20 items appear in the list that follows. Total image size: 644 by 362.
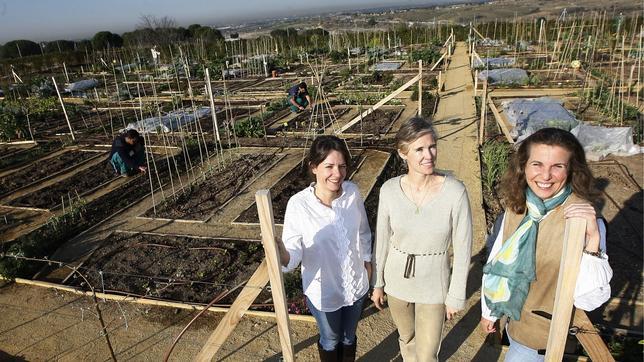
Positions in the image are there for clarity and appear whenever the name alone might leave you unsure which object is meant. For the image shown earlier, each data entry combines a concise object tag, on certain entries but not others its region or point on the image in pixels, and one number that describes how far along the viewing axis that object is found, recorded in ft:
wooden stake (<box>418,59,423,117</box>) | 22.91
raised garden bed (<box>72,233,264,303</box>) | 12.78
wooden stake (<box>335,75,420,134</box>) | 23.84
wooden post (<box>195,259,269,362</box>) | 5.84
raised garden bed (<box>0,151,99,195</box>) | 22.34
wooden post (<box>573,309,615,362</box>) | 5.41
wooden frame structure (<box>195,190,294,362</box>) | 5.09
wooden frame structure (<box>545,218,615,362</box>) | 4.24
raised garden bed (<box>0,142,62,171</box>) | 25.46
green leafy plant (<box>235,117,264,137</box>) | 27.96
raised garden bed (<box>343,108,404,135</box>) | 26.98
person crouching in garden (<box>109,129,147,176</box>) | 21.20
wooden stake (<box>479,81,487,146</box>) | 21.53
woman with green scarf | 4.94
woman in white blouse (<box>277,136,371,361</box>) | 6.42
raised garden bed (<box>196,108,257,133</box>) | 30.63
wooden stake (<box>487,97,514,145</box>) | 21.19
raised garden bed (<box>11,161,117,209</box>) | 19.88
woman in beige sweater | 5.99
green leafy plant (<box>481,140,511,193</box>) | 17.40
